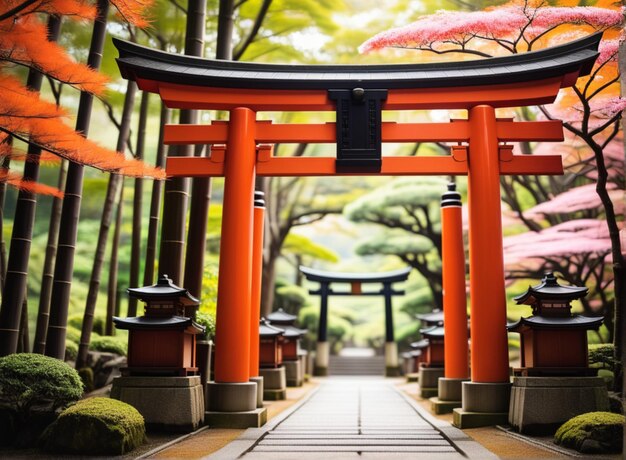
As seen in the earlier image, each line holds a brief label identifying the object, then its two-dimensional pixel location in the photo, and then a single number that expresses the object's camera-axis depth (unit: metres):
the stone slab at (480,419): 8.23
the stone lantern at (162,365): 7.70
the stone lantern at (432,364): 14.12
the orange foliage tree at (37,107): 6.90
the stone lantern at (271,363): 13.45
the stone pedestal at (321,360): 23.55
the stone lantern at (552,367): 7.55
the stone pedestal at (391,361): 23.61
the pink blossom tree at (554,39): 10.00
